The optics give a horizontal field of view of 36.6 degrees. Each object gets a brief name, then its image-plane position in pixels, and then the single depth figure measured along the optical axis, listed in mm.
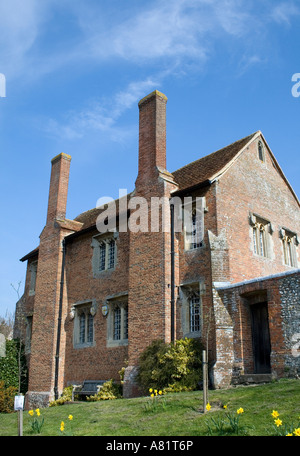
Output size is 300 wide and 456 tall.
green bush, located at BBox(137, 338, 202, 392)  13586
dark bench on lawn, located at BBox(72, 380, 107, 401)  17219
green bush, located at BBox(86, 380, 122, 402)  15953
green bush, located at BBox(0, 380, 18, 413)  20000
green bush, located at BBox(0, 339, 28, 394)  21906
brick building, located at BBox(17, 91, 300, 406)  13703
